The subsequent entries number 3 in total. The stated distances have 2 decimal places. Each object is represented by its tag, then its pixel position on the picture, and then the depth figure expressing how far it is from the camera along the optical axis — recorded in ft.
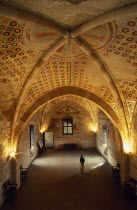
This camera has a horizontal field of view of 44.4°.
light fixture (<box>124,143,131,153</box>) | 27.21
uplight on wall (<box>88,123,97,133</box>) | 56.70
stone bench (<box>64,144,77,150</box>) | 57.26
